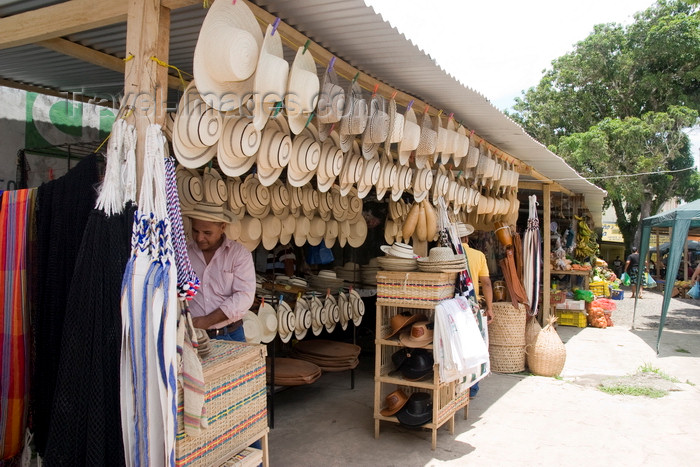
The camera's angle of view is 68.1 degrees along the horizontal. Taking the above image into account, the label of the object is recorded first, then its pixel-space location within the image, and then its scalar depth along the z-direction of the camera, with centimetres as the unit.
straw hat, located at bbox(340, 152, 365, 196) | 348
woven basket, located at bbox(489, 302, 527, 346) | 557
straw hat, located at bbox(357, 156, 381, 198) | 363
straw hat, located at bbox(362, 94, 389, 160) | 320
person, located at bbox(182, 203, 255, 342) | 281
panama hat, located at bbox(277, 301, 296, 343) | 409
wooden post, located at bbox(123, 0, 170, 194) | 199
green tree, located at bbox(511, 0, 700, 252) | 1598
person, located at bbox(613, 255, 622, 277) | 1906
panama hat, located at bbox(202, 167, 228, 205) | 317
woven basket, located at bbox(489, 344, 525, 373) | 567
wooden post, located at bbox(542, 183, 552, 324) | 795
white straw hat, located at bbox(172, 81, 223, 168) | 221
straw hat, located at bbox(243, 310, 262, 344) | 377
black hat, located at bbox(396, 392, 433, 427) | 362
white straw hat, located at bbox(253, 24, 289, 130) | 220
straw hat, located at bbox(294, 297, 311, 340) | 430
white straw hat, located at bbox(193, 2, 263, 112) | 203
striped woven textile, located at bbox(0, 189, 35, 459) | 218
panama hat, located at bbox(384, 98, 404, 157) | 331
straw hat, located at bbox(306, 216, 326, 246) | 437
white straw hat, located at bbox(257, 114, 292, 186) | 270
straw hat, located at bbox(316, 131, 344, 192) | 316
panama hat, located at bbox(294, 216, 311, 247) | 420
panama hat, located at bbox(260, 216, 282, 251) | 384
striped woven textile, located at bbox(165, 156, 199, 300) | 191
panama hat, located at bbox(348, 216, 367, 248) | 493
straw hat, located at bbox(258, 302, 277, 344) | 393
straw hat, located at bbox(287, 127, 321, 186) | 294
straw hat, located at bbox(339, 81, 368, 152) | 296
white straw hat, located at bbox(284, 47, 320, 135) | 239
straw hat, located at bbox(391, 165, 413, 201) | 403
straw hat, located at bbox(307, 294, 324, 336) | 446
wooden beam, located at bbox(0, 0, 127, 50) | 220
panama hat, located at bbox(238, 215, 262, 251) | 366
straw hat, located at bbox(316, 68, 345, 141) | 270
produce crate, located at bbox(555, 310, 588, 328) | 916
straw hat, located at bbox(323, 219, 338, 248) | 456
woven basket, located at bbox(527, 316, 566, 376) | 554
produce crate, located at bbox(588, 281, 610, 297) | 1160
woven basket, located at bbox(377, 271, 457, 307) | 368
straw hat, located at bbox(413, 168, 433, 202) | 426
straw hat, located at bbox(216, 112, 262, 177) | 242
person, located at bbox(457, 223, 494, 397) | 457
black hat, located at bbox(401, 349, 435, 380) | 368
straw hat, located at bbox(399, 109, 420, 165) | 350
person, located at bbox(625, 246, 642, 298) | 1634
